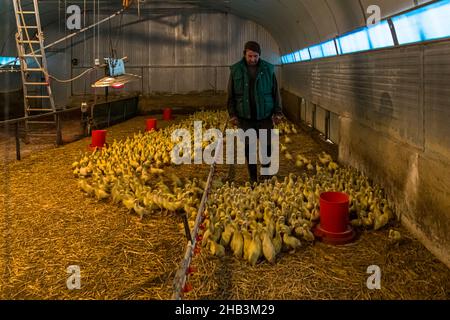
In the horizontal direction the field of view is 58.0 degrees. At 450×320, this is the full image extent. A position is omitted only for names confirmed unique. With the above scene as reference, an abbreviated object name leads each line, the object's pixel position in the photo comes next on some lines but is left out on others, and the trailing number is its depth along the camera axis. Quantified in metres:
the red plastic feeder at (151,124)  10.23
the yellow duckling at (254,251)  3.18
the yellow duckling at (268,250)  3.21
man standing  5.12
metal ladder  8.74
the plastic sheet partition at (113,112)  10.58
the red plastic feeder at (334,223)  3.57
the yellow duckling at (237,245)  3.31
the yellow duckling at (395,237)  3.57
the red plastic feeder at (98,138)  8.01
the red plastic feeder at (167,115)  13.85
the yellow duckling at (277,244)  3.33
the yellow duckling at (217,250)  3.32
